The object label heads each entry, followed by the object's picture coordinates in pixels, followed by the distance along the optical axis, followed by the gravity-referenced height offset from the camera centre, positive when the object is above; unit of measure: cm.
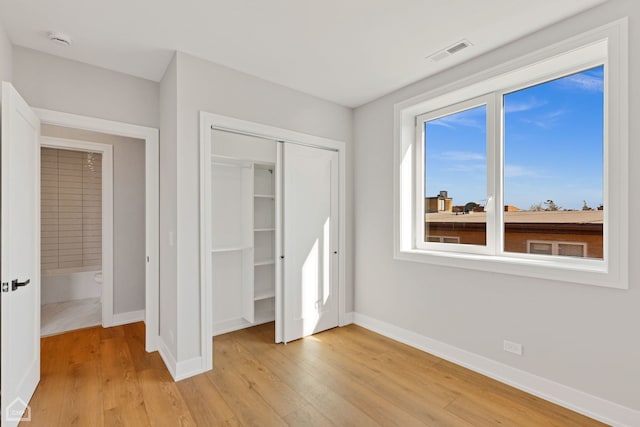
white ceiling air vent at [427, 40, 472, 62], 240 +129
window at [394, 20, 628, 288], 194 +37
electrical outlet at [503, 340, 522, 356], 235 -103
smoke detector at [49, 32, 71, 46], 225 +128
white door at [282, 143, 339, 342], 322 -30
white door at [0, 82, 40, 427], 179 -27
